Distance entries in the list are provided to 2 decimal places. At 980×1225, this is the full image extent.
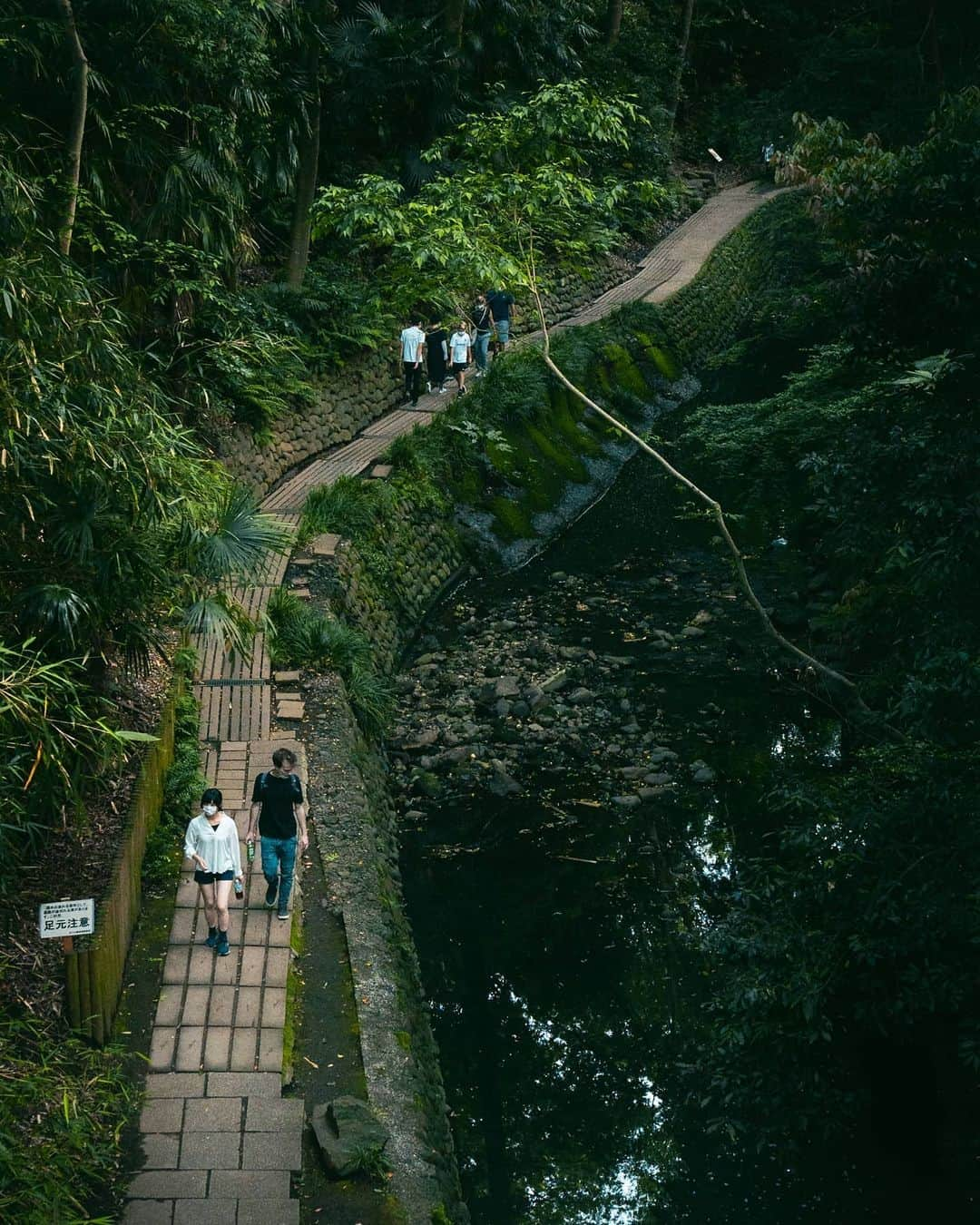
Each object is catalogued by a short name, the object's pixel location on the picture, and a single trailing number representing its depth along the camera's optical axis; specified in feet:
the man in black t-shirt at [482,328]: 76.79
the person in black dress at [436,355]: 73.61
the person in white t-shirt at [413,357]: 70.54
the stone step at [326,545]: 55.52
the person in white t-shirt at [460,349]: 72.95
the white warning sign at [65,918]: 25.89
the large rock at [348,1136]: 25.86
